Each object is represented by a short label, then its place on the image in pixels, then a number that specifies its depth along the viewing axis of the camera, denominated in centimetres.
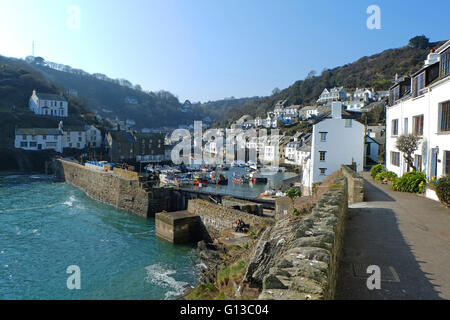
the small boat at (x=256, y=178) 6311
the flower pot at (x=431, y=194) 1457
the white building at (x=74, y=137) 7994
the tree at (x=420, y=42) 14962
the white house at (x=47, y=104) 9188
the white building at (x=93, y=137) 8481
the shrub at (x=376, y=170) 2422
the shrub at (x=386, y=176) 2116
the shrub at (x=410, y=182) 1694
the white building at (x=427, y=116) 1539
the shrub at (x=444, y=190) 1247
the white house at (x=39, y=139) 7344
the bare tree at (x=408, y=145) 1809
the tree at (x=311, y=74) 18265
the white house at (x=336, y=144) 3011
